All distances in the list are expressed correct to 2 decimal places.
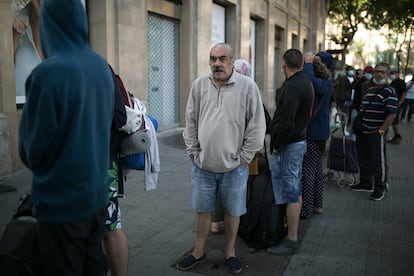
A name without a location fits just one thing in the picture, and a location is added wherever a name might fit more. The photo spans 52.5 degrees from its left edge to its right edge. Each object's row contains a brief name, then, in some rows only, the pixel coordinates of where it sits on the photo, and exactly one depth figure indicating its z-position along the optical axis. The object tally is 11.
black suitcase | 3.94
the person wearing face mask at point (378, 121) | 5.60
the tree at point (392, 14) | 27.77
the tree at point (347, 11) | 31.41
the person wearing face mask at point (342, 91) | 11.85
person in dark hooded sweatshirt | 1.86
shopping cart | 6.36
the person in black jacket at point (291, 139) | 3.81
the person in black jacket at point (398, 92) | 10.85
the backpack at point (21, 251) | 2.08
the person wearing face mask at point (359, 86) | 8.53
